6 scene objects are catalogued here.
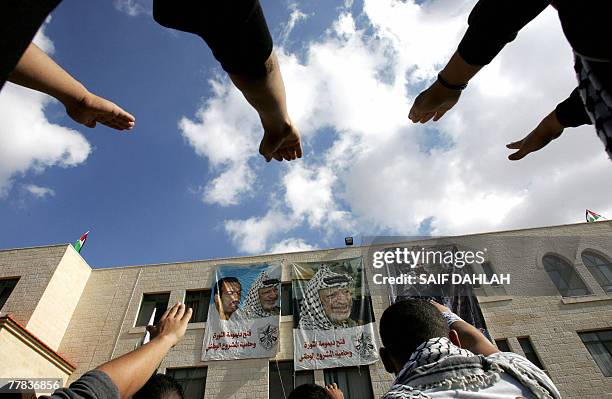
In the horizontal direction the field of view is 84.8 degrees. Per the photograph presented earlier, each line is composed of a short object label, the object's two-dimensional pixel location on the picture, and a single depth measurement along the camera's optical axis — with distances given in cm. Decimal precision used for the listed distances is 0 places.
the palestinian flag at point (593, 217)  1420
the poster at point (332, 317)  1055
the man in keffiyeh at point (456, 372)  133
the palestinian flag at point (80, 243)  1466
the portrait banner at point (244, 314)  1109
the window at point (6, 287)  1241
